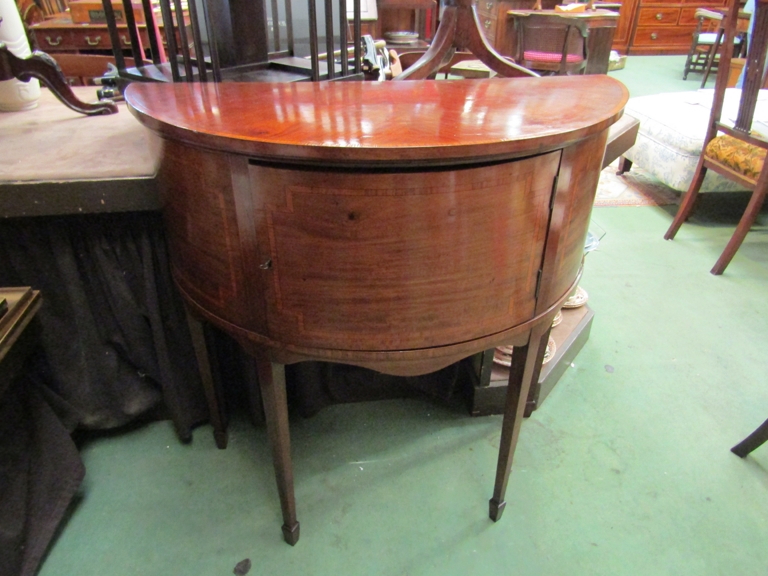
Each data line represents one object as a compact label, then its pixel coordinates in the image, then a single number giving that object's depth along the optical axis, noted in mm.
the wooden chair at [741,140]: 1774
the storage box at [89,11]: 3059
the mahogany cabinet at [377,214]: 637
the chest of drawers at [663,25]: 6277
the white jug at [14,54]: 1234
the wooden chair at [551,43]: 4137
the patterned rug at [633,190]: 2674
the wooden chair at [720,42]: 4707
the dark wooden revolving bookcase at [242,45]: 1029
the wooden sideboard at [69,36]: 2988
